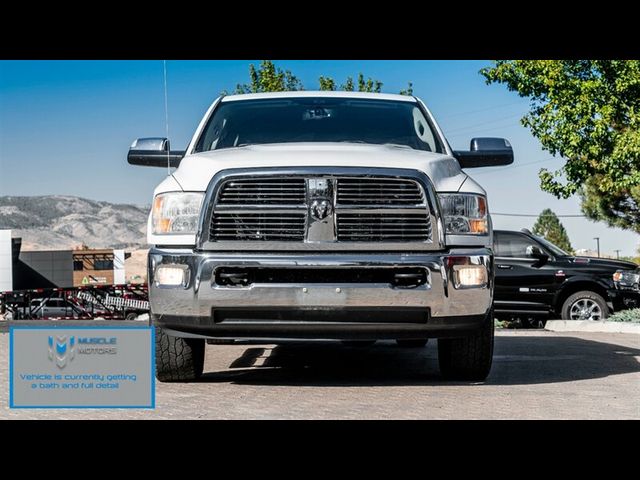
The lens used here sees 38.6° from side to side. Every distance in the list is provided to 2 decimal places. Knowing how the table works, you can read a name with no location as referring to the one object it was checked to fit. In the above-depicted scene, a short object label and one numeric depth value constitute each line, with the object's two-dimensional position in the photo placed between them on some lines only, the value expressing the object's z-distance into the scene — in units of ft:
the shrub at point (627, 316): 43.88
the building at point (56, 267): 229.66
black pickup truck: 48.47
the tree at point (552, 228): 434.30
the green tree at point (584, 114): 69.26
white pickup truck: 18.38
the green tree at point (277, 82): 86.63
